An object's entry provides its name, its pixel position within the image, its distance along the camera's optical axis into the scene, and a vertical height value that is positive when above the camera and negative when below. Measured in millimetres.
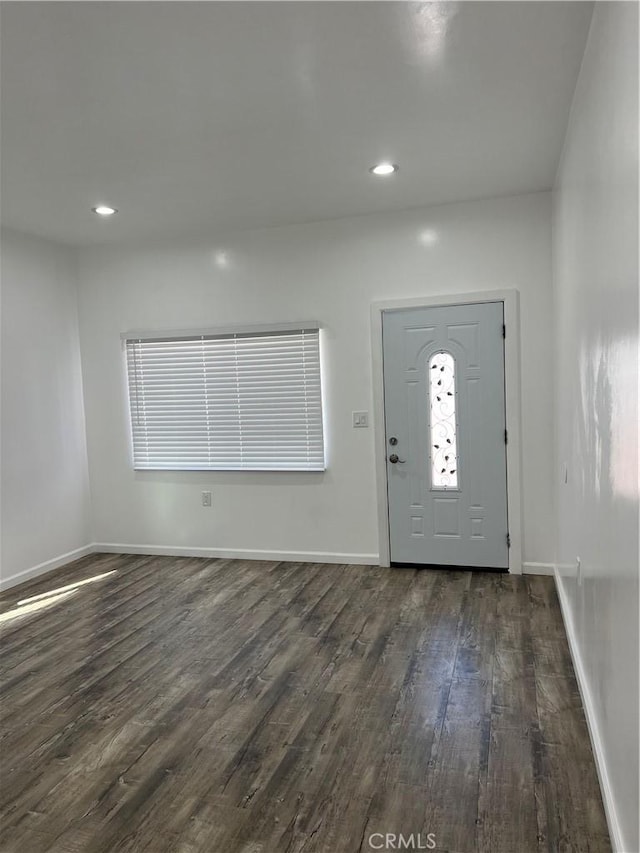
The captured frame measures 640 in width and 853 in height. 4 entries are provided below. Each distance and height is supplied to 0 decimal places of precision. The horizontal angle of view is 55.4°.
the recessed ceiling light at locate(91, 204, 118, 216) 4145 +1348
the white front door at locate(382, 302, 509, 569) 4379 -309
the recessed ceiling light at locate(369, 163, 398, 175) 3542 +1328
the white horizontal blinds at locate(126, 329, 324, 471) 4844 -4
